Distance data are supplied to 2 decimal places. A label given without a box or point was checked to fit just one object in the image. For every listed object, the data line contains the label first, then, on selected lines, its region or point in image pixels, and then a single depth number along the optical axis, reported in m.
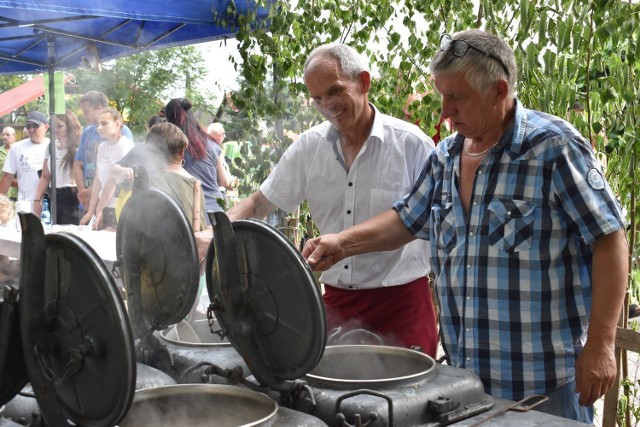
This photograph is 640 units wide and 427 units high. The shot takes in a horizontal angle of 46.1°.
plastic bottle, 7.07
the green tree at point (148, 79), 7.80
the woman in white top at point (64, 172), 7.45
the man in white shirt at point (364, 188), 3.26
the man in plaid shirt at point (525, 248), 2.30
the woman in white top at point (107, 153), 5.48
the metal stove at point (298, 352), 1.93
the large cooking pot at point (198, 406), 1.94
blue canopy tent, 4.70
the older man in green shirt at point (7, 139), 9.88
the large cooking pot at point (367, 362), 2.29
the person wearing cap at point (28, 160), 8.11
